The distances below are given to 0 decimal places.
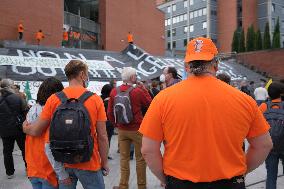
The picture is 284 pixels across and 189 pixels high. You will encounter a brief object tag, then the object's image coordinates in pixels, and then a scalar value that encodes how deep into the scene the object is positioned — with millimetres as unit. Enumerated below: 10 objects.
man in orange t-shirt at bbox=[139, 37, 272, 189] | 2367
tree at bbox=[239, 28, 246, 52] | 44844
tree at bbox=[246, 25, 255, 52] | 44109
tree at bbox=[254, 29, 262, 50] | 43656
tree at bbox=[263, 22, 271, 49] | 43281
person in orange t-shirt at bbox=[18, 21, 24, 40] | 23438
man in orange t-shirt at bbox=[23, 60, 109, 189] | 3492
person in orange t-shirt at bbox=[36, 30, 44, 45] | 24369
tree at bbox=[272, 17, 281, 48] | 43500
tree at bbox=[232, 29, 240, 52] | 45819
